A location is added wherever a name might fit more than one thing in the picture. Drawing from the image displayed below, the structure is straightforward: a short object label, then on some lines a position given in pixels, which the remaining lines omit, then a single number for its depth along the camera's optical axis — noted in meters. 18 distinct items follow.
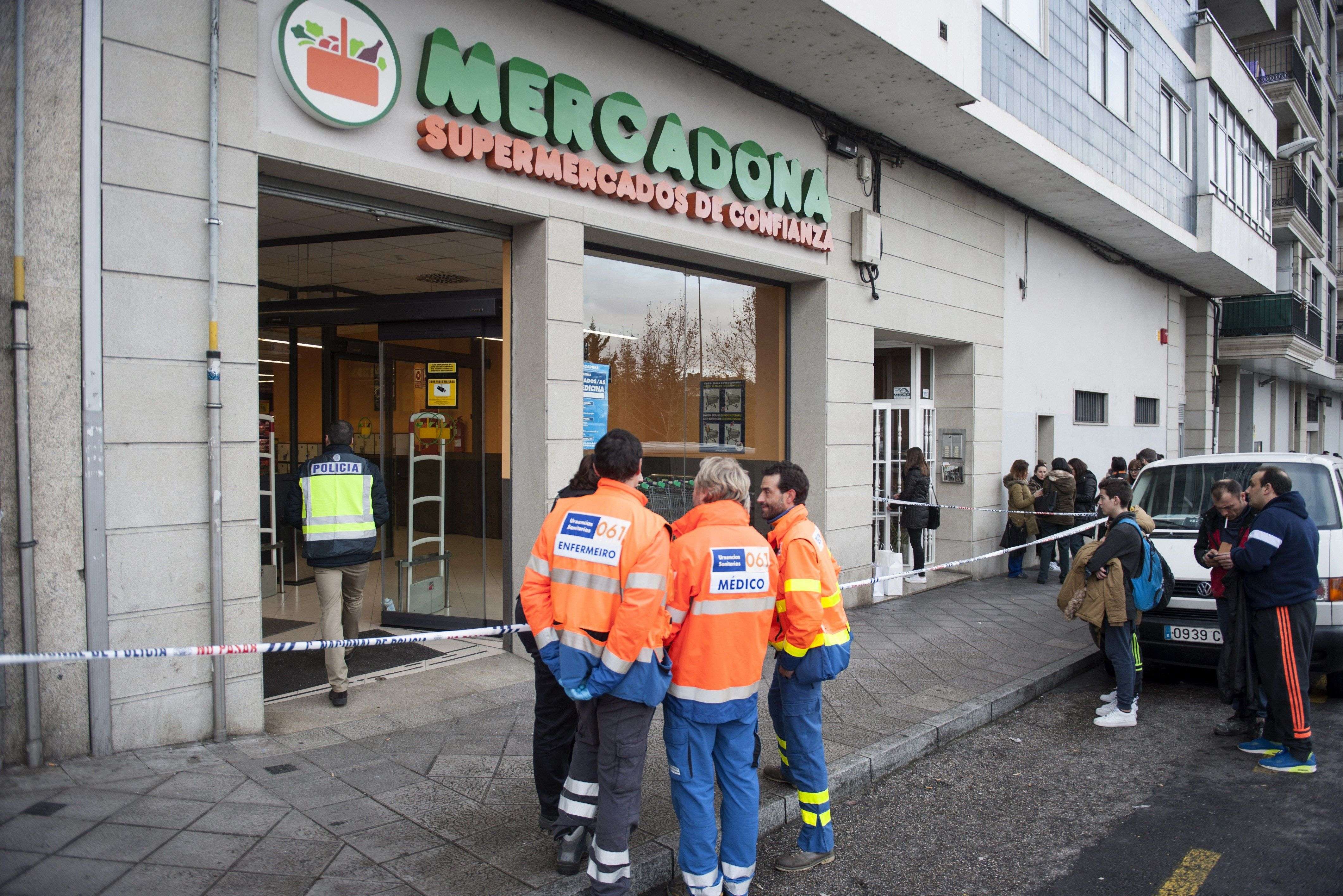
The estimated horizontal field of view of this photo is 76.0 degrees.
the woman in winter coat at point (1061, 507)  11.38
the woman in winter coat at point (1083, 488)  11.73
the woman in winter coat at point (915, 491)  10.65
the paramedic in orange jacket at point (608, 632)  3.33
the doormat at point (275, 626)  7.65
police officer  5.84
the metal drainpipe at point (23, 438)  4.29
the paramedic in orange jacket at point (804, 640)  3.80
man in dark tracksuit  5.12
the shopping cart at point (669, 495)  8.54
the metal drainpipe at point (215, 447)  4.86
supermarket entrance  7.47
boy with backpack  5.78
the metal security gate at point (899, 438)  11.36
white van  6.21
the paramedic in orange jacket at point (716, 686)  3.45
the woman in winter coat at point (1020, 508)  11.45
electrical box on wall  9.54
